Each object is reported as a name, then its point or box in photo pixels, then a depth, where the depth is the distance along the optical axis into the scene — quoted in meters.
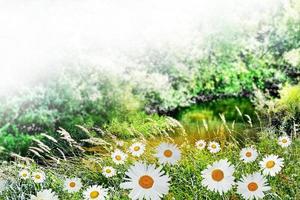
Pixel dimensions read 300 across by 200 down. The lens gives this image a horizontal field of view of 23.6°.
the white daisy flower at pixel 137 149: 2.93
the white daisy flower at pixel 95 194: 2.37
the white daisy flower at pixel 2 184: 2.82
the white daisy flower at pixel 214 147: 2.96
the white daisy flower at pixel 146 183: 2.08
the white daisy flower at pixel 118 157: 2.93
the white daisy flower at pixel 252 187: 2.17
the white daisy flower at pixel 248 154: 2.58
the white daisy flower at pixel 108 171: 2.83
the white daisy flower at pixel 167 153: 2.41
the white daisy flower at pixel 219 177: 2.16
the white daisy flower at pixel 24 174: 2.84
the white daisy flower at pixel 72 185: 2.53
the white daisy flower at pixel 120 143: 3.38
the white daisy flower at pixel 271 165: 2.50
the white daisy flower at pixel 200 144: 3.01
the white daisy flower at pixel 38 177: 2.76
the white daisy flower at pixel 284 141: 2.86
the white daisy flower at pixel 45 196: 2.29
